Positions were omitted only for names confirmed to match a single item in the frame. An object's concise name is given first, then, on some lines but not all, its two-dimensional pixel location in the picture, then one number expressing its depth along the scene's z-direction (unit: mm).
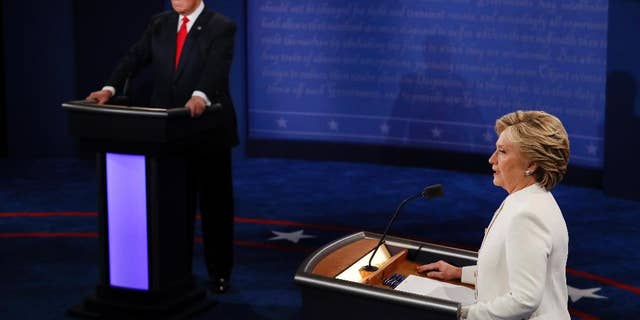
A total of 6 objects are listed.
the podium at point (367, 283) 6078
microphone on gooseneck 6387
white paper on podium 6301
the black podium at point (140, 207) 9328
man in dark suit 10133
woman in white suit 5301
